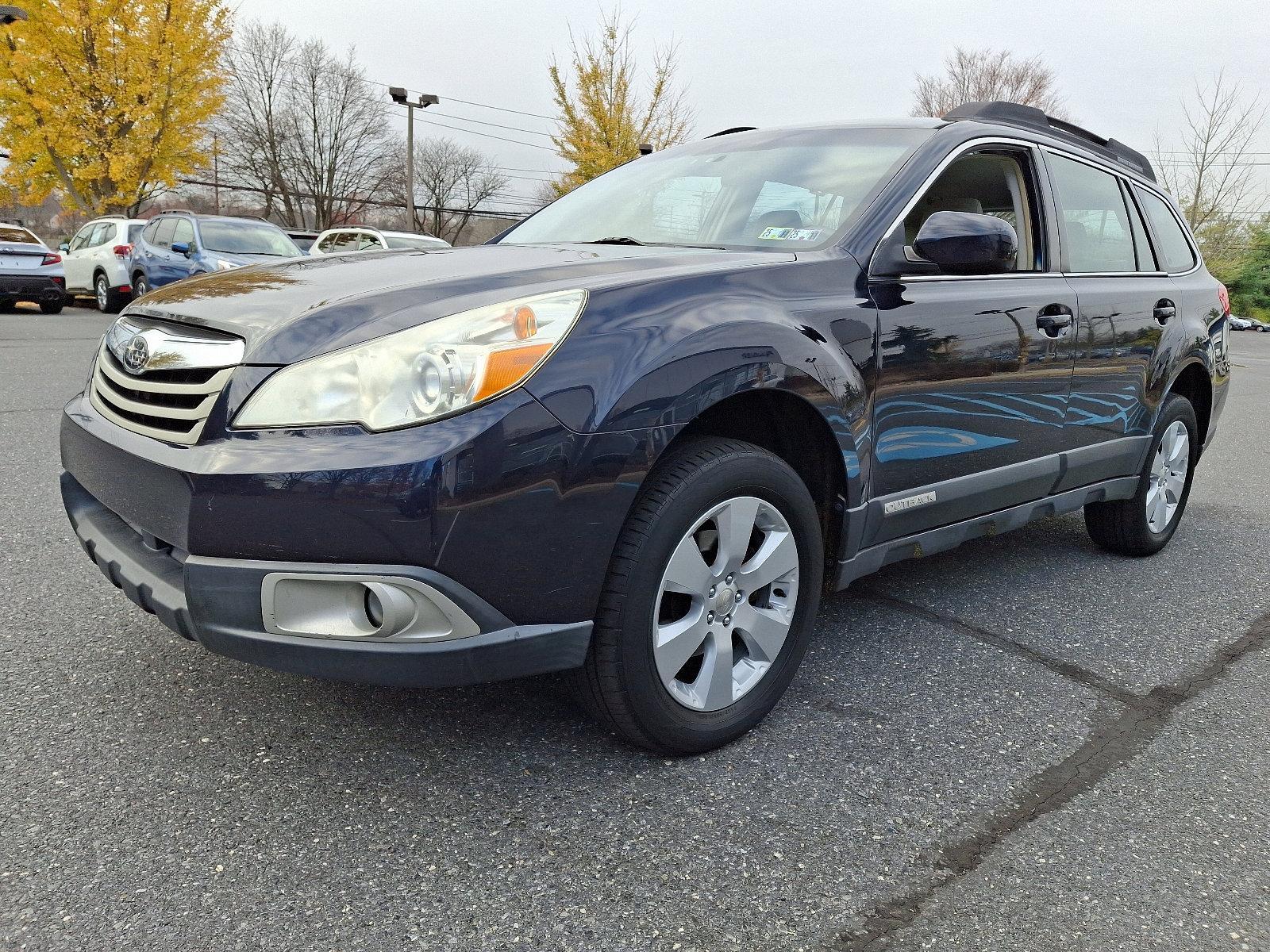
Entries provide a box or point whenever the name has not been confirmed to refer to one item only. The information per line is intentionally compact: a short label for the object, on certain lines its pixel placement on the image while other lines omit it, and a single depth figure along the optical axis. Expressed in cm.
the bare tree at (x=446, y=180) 5541
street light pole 3023
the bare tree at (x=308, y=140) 4784
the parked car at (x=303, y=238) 2024
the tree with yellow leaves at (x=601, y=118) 2573
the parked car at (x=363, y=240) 1717
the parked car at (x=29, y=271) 1476
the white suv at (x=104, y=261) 1574
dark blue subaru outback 191
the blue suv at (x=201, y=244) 1316
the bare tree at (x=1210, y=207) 3488
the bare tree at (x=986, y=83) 4081
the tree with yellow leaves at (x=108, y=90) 2206
